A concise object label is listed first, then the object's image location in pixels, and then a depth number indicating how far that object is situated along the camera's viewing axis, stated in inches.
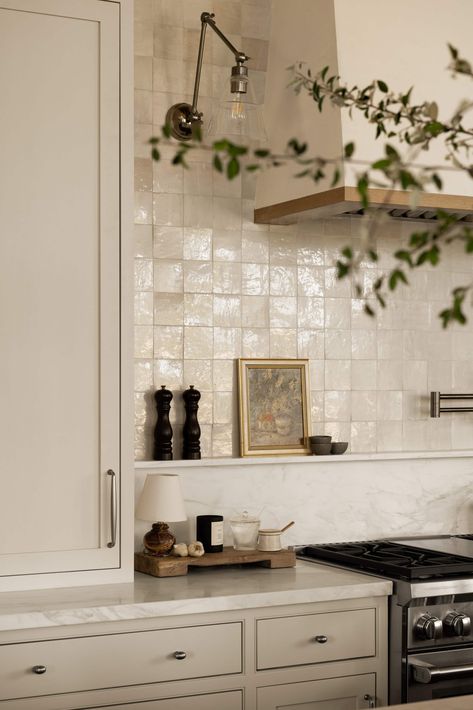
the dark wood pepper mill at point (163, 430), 119.5
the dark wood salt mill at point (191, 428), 121.1
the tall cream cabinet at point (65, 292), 98.9
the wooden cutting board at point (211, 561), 108.9
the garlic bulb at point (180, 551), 111.0
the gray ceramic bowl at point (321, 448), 127.3
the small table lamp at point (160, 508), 109.6
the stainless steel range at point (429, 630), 103.7
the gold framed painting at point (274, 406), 126.1
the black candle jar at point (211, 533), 114.9
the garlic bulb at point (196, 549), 111.4
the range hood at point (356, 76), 112.9
